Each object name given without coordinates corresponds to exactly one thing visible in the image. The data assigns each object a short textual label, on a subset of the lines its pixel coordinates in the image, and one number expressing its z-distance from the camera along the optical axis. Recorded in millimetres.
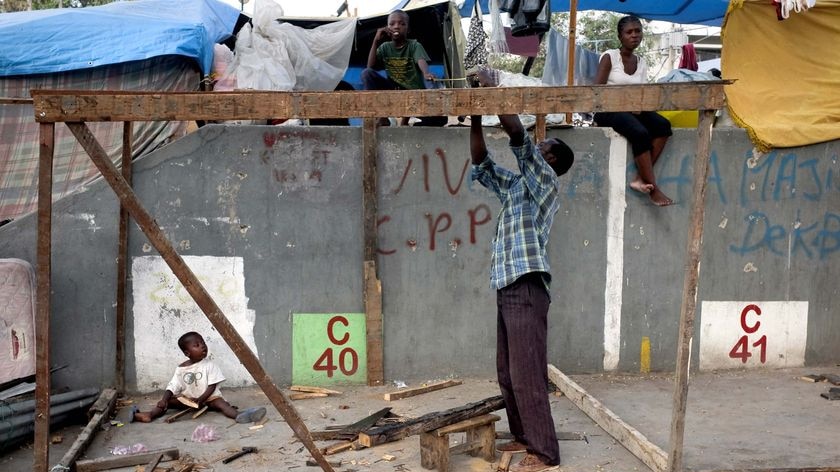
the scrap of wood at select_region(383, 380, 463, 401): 6215
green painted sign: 6559
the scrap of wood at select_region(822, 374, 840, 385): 6573
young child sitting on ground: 5934
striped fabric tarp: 7352
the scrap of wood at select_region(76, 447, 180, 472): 4770
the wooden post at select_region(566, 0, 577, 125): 7184
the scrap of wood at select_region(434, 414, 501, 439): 4664
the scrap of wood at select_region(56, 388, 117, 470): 4785
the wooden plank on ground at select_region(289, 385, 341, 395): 6355
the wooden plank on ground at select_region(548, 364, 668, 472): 4664
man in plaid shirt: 4504
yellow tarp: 7047
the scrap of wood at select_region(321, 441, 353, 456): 5027
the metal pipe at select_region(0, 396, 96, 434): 5097
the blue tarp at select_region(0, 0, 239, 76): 7449
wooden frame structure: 3797
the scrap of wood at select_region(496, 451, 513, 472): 4707
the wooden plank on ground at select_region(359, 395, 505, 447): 4570
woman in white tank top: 6598
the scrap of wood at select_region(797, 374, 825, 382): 6676
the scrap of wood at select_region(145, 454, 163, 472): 4719
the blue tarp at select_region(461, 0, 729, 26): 9070
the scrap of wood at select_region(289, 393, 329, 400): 6270
